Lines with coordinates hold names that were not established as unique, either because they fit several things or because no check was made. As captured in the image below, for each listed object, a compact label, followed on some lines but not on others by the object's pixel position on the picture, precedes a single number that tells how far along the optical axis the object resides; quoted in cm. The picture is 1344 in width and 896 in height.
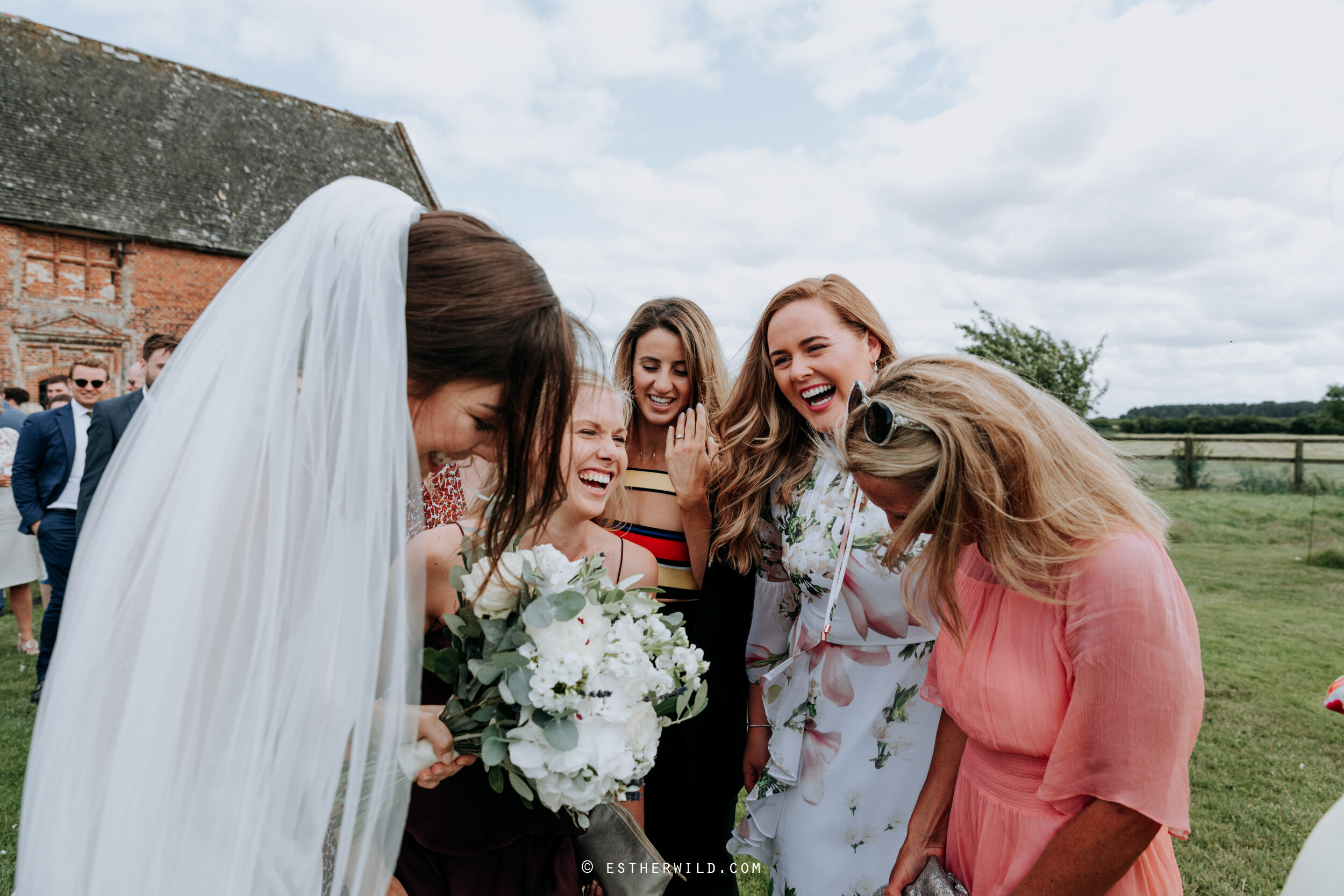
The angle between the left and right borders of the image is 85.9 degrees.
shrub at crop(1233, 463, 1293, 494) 1552
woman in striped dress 298
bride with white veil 120
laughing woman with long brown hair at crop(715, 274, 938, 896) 236
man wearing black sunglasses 620
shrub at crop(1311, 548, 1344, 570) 1147
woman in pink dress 142
